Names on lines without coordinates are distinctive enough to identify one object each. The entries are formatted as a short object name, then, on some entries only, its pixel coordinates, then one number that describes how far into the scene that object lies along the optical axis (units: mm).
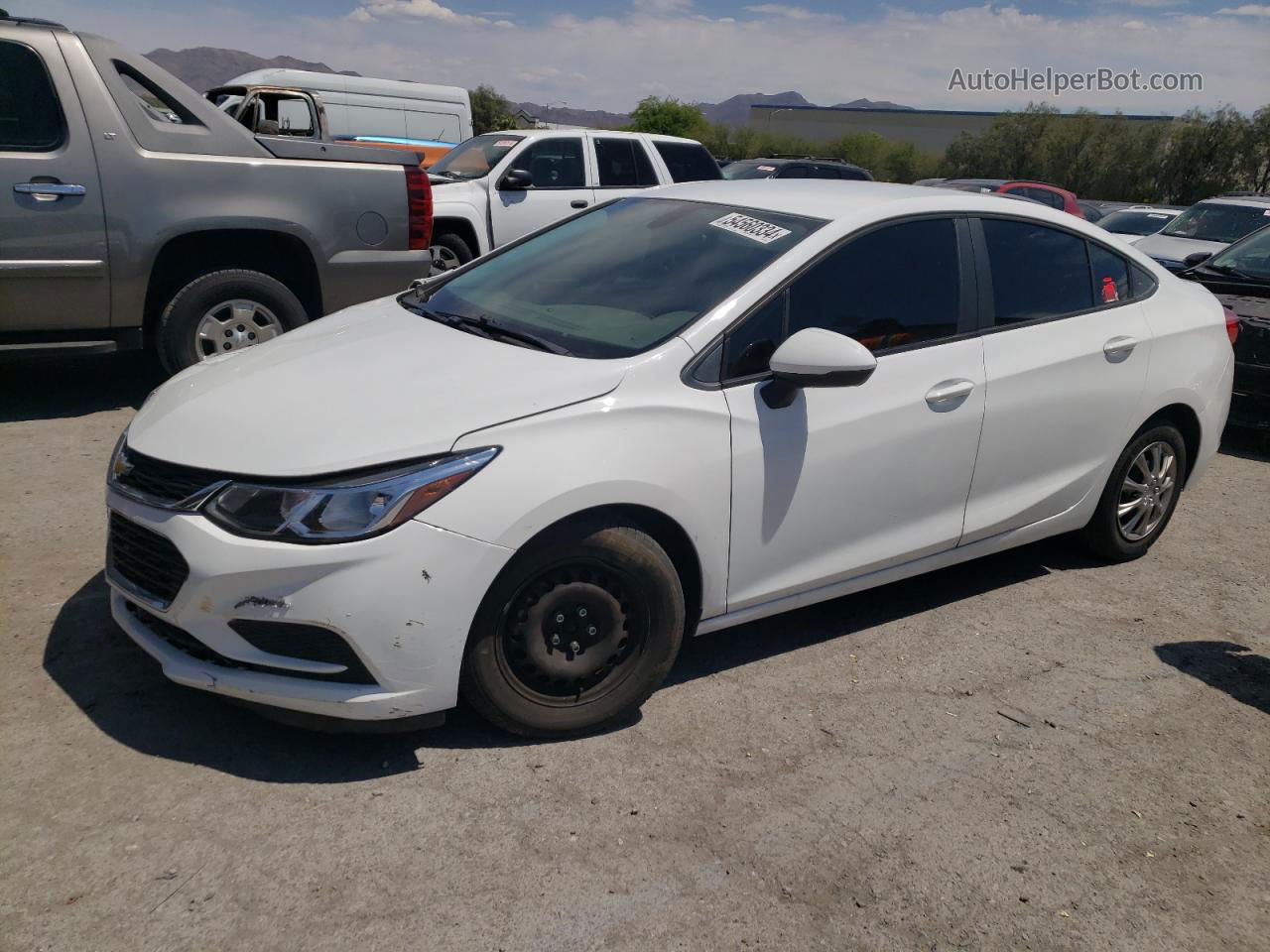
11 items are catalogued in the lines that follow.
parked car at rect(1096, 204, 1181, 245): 17922
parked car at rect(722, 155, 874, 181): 16156
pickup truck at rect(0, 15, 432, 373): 5875
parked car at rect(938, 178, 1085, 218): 17030
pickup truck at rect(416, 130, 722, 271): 10773
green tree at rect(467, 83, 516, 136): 63250
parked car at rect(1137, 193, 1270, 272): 12773
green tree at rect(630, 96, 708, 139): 72688
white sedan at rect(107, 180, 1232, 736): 2941
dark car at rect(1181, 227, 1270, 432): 7137
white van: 21031
